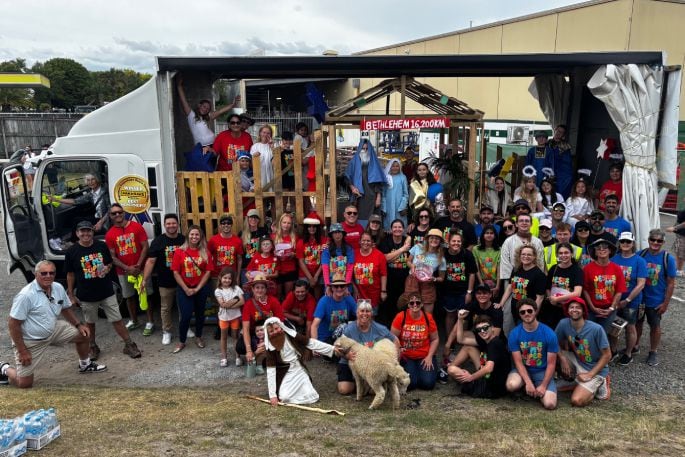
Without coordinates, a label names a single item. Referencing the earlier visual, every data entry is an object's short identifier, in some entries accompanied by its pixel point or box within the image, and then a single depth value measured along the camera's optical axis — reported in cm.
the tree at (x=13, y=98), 4467
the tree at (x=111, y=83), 6462
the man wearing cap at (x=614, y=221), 629
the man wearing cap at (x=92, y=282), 598
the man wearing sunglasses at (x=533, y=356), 488
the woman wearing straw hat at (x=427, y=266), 584
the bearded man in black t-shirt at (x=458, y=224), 632
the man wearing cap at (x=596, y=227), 595
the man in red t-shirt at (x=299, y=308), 614
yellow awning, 3125
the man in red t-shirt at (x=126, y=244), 647
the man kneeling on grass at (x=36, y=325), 510
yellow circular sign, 690
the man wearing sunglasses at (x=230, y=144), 754
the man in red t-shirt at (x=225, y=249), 647
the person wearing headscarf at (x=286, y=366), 493
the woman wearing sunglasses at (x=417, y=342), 528
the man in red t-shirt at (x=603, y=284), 543
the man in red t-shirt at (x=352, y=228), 632
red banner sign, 679
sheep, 473
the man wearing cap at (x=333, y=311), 562
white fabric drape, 643
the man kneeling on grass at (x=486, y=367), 507
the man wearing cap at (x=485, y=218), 644
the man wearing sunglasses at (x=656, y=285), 566
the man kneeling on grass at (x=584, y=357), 493
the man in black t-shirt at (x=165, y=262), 638
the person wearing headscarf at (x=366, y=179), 686
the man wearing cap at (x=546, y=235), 594
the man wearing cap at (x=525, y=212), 605
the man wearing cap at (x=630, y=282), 557
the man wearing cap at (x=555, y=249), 569
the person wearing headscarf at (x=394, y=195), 695
